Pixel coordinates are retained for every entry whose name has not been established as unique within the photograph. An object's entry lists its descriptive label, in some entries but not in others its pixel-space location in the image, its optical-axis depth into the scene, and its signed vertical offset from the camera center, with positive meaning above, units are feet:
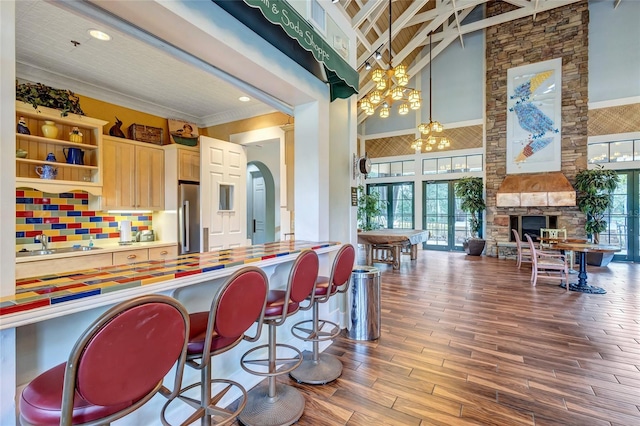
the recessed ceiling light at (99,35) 8.35 +5.15
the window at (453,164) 27.89 +4.63
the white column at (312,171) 9.04 +1.29
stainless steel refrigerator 13.79 -0.40
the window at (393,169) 31.40 +4.73
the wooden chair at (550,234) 18.99 -1.76
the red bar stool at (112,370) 2.74 -1.58
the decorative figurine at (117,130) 12.60 +3.57
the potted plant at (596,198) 21.40 +0.92
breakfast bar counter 3.20 -1.10
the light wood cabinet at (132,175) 12.19 +1.66
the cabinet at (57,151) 10.05 +2.36
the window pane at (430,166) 29.85 +4.61
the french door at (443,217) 28.94 -0.59
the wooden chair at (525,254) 22.01 -3.43
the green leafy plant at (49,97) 9.82 +4.07
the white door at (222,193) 13.35 +0.94
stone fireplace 23.22 +8.04
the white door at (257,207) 22.31 +0.40
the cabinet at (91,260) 9.30 -1.74
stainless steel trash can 9.73 -3.17
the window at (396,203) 31.63 +0.90
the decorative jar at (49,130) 10.50 +3.01
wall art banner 24.00 +7.90
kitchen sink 9.82 -1.36
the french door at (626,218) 22.07 -0.59
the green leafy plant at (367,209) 28.53 +0.25
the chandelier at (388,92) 13.50 +5.94
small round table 14.40 -2.39
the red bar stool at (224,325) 4.22 -1.77
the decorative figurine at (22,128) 9.87 +2.92
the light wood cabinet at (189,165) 14.01 +2.33
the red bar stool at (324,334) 7.38 -3.18
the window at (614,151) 21.87 +4.51
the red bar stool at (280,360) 5.94 -3.30
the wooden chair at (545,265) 15.52 -2.91
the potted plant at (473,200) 26.43 +1.01
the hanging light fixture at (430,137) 20.75 +5.76
